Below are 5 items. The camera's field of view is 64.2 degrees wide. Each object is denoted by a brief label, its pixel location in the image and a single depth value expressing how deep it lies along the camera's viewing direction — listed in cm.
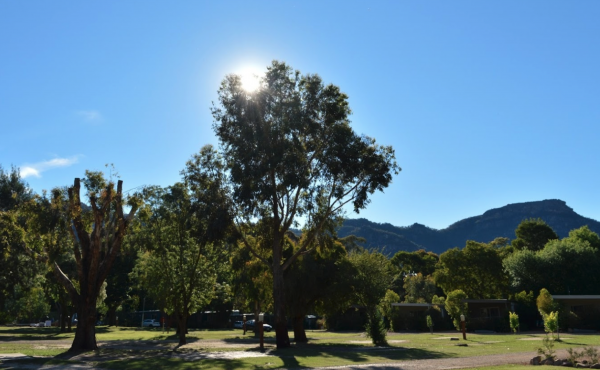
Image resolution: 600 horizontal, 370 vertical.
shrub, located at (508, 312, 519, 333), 4222
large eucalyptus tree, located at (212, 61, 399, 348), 2872
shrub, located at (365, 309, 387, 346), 3064
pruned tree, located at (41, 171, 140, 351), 2609
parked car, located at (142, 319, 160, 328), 8174
